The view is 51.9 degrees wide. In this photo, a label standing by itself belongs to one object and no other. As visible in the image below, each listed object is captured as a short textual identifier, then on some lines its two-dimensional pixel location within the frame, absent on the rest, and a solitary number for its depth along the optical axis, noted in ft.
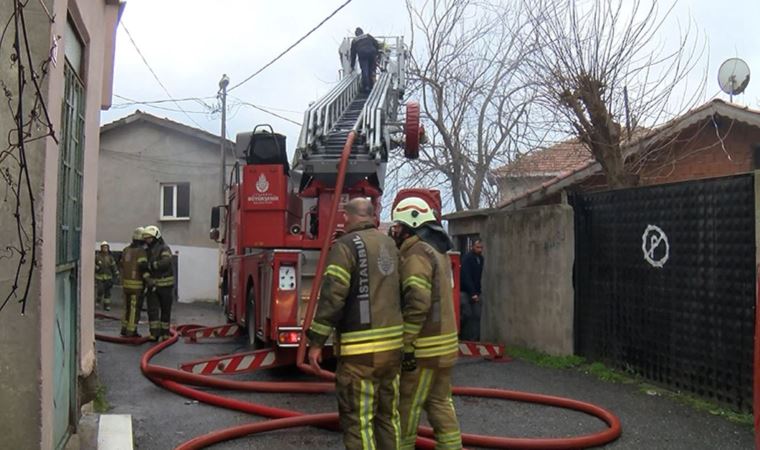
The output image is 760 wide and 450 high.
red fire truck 26.27
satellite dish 40.96
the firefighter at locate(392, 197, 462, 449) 15.62
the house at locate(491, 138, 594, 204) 64.13
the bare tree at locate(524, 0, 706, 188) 33.91
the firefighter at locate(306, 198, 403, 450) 14.71
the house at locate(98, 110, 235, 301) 84.53
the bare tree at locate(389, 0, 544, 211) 63.82
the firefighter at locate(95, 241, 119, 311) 62.08
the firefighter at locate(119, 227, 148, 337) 36.94
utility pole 79.71
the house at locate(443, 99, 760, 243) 38.01
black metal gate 22.00
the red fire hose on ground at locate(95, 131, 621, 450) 17.70
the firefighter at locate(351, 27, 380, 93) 42.45
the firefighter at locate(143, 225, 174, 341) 36.55
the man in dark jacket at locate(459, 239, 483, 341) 36.78
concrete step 16.70
